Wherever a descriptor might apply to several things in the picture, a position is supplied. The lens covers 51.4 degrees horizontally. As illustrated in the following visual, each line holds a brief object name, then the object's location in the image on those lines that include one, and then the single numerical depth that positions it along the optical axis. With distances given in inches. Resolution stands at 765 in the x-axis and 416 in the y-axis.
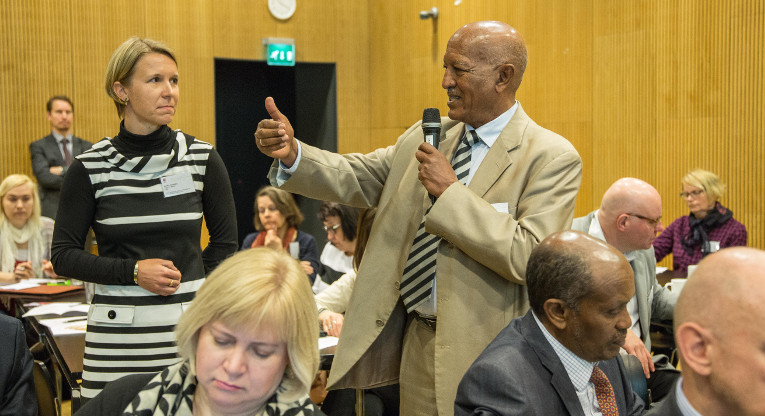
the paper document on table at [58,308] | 152.6
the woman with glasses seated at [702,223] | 237.5
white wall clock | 353.1
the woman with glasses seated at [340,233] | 190.7
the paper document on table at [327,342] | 126.2
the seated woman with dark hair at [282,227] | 219.9
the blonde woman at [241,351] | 56.1
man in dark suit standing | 289.9
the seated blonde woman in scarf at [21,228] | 210.2
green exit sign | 348.8
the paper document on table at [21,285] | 177.8
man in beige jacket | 82.6
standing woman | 90.4
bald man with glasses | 127.3
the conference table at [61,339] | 108.9
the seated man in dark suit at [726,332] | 45.8
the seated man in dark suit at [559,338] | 66.6
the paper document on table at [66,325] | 133.1
